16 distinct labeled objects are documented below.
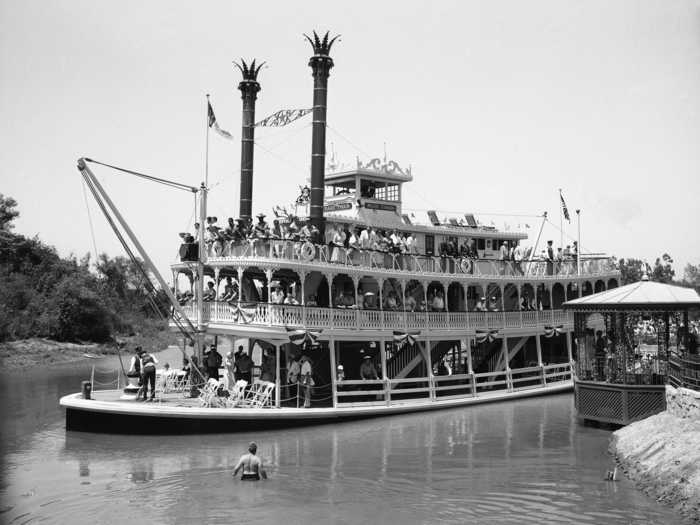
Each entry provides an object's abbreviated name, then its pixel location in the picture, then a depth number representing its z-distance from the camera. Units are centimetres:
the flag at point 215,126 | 2425
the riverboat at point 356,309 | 2108
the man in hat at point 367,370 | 2359
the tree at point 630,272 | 6702
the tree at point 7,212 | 6003
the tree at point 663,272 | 6831
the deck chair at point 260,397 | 2097
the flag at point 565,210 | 3250
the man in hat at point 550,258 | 2962
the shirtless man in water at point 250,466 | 1534
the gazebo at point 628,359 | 1991
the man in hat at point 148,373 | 2048
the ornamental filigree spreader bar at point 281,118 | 2709
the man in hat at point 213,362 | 2247
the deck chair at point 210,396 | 2042
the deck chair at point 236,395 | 2062
